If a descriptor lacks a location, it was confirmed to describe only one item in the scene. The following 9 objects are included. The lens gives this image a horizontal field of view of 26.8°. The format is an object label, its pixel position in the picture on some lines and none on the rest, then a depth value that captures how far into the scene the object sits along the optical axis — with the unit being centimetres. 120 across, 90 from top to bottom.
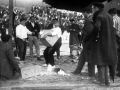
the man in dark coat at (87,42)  637
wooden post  722
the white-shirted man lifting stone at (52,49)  757
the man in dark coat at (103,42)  560
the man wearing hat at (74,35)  1028
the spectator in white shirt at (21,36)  902
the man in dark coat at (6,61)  607
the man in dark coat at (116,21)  647
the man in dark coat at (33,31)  990
